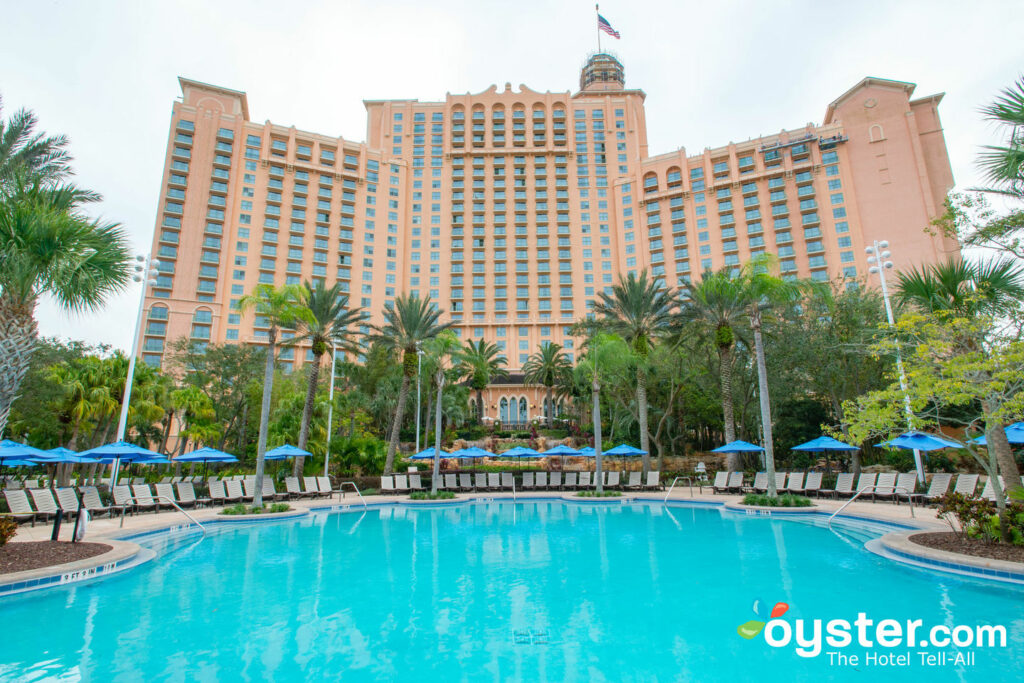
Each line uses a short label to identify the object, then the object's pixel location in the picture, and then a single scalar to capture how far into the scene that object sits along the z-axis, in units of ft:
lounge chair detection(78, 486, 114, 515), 47.80
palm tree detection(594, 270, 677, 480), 89.35
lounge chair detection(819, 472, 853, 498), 57.72
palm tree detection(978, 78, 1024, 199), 27.17
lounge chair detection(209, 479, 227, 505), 60.08
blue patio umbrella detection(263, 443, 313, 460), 64.90
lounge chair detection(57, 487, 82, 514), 45.22
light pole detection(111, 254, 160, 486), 52.95
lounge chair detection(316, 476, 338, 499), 69.97
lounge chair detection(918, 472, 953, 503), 49.21
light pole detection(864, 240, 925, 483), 55.47
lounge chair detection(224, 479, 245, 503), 61.05
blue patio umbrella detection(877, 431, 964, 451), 43.06
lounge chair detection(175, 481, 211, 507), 57.06
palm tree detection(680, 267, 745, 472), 76.38
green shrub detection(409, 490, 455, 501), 67.95
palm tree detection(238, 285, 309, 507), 55.42
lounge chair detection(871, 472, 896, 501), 53.42
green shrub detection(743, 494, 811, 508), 51.75
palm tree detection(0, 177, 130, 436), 27.32
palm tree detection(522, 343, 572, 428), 152.87
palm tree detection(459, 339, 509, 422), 142.78
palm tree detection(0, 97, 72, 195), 31.76
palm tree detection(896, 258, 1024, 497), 32.73
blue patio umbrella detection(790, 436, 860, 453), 59.06
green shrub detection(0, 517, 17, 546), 26.48
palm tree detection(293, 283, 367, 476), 77.00
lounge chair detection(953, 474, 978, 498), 47.09
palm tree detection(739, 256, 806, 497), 55.83
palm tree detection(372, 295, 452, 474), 87.30
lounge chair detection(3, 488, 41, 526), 42.57
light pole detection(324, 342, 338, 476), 79.02
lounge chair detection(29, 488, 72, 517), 44.04
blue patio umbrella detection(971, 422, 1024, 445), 44.67
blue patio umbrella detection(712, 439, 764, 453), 66.63
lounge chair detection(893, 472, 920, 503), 50.56
